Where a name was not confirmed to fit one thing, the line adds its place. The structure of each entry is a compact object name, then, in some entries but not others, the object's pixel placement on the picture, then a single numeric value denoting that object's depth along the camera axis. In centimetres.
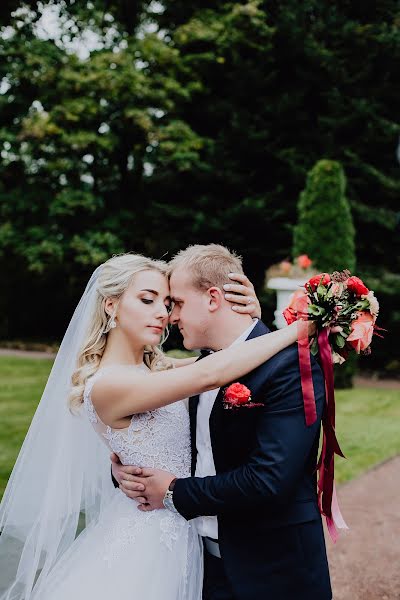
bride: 229
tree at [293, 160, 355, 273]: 1131
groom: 199
